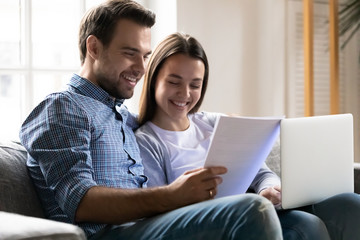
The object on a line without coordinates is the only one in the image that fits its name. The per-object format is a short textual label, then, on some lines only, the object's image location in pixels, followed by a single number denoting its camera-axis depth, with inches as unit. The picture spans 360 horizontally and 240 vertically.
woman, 95.2
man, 79.0
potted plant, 139.5
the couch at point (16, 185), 85.2
